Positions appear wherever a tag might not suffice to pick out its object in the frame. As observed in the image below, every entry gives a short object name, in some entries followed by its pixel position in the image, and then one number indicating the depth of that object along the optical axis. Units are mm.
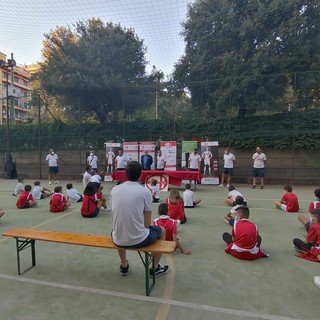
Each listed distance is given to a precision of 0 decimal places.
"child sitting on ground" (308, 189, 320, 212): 6242
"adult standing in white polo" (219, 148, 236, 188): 13812
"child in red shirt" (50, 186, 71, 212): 8234
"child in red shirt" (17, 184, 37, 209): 8812
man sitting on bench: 3490
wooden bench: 3477
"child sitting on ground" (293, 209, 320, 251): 4750
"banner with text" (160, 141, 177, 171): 15531
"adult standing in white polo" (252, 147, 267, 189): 13430
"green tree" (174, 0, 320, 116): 15039
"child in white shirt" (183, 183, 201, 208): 8656
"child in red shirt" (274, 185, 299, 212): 8148
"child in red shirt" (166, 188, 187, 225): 6574
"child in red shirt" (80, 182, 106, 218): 7570
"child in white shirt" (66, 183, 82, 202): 9750
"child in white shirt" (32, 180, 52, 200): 10406
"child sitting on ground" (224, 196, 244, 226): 6813
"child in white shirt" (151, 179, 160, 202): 9742
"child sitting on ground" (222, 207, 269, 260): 4612
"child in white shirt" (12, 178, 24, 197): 10594
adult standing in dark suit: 14820
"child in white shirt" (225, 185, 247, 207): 8495
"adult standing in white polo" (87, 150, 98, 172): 15364
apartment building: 18750
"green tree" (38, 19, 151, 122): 18125
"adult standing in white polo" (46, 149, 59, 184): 15422
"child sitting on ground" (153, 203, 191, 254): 4781
